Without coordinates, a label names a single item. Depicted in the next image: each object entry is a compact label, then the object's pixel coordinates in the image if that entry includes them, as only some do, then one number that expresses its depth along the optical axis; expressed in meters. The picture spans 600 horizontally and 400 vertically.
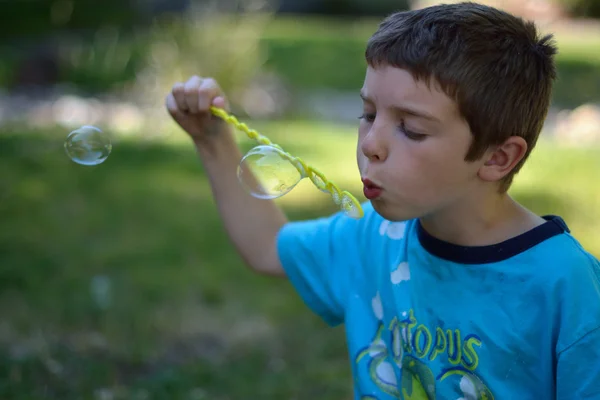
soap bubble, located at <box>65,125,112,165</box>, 2.34
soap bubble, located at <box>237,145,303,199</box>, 1.93
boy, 1.56
